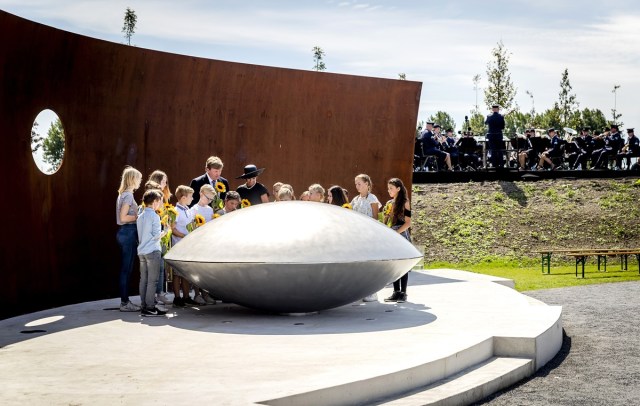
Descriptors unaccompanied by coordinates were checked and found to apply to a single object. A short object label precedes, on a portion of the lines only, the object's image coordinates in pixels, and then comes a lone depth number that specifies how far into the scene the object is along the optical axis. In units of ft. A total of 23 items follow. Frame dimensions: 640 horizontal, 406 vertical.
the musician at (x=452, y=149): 91.20
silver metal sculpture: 27.53
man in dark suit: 34.54
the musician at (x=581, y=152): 96.42
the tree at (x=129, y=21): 239.71
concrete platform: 18.48
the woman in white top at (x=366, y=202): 35.50
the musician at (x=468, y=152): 90.53
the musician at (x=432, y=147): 86.90
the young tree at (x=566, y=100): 203.21
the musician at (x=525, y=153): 91.20
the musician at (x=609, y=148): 95.15
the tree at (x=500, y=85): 161.48
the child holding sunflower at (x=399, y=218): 35.42
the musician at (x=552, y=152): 93.20
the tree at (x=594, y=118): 283.05
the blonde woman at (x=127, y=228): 30.68
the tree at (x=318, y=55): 227.20
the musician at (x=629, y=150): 94.63
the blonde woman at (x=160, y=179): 31.86
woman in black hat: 38.29
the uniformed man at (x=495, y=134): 86.38
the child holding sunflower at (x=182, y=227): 32.58
